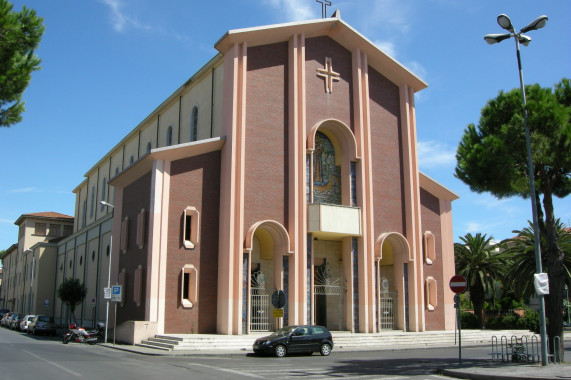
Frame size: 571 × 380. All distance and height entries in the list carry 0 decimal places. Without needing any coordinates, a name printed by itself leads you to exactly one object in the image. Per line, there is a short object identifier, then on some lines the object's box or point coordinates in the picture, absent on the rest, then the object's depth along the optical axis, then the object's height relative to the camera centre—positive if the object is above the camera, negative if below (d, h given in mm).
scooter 26656 -2342
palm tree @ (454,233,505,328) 40625 +1469
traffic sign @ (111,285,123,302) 25312 -255
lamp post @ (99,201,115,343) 29797 +1794
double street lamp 15633 +6839
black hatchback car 20172 -2009
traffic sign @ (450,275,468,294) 16094 +90
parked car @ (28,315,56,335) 36031 -2492
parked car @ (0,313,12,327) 49922 -2972
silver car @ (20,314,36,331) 38753 -2444
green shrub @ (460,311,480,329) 41906 -2546
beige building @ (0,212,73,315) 53844 +2636
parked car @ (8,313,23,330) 44312 -2748
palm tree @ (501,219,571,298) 36891 +1750
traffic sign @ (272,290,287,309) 22984 -485
